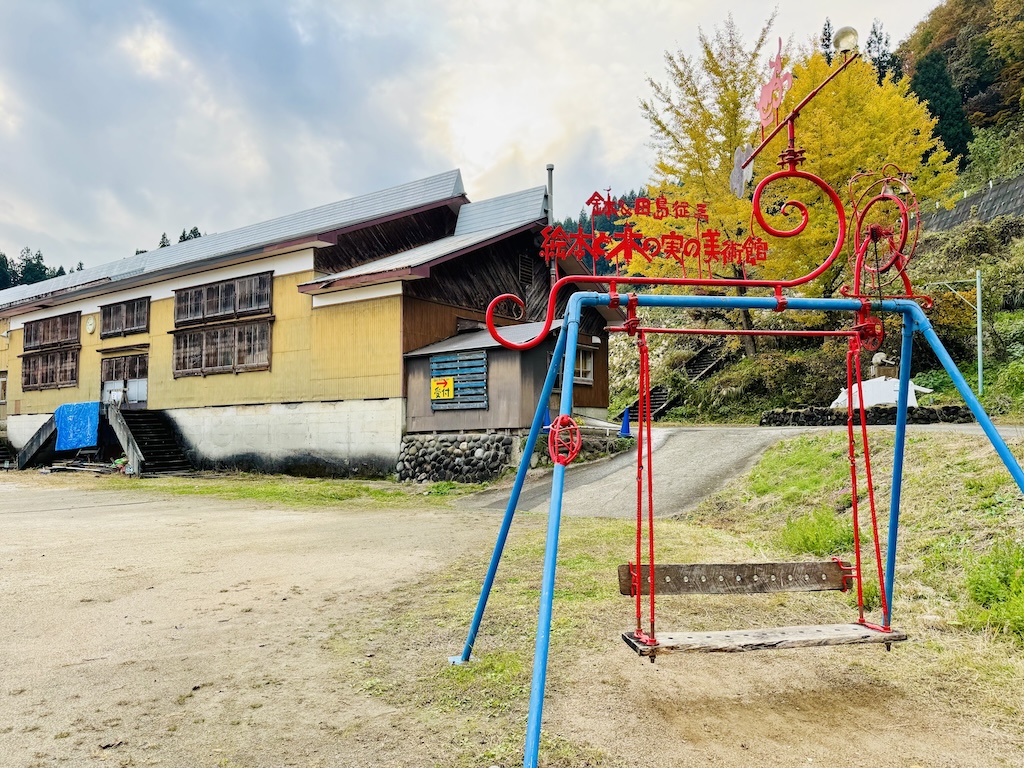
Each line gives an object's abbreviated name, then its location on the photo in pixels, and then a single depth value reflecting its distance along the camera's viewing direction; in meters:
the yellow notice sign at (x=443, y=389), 17.02
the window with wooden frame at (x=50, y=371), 26.42
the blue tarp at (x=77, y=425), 22.81
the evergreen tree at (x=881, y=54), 44.64
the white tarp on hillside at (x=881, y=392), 16.78
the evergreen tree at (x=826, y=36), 41.38
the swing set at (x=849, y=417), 3.61
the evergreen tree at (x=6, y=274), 60.59
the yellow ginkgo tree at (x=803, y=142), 18.53
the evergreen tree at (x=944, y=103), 36.97
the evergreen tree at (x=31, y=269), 62.16
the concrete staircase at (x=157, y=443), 21.25
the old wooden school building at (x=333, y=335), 17.50
